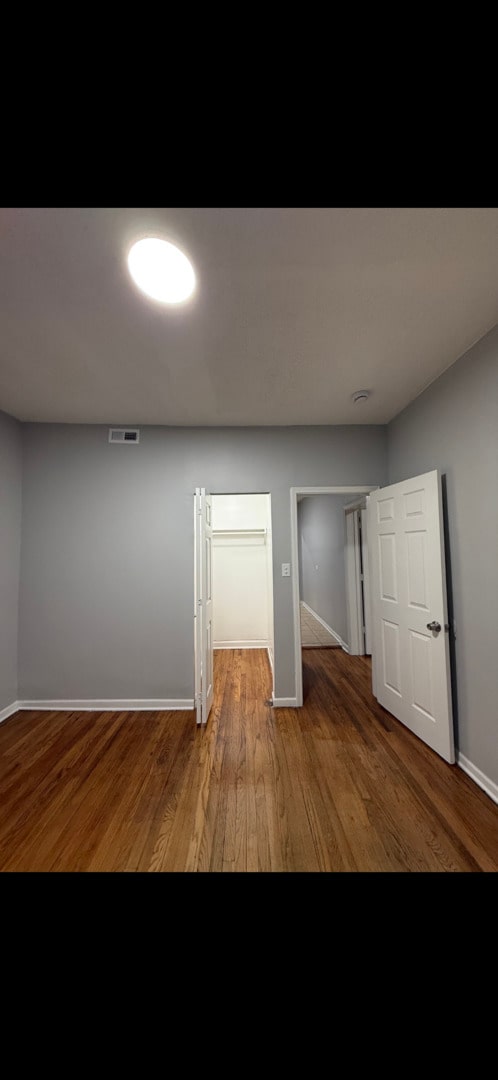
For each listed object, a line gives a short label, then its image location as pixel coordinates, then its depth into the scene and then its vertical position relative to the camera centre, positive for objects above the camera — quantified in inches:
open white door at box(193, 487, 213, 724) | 103.0 -15.0
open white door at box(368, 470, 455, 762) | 83.9 -15.2
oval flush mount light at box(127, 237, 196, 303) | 48.7 +44.5
